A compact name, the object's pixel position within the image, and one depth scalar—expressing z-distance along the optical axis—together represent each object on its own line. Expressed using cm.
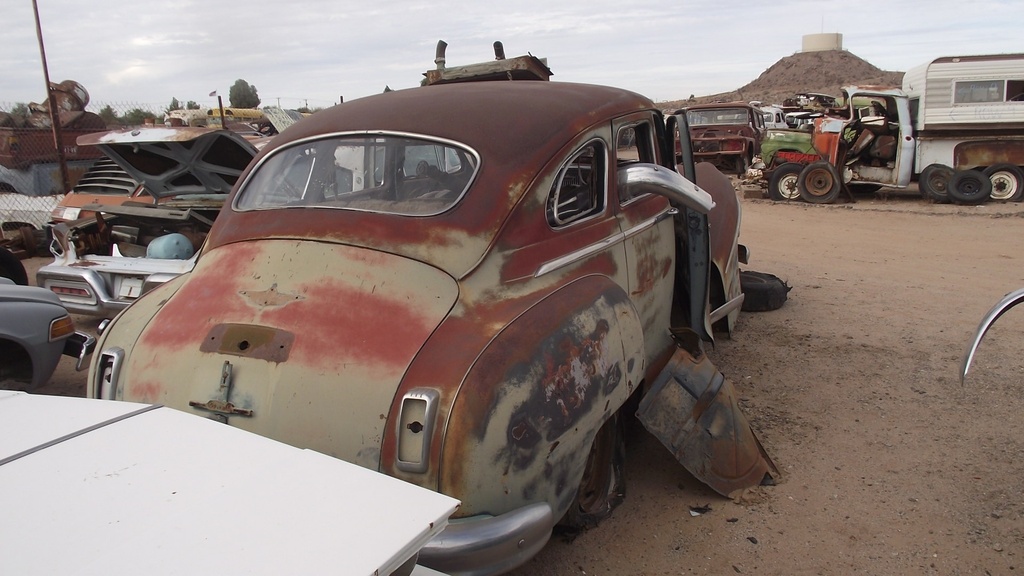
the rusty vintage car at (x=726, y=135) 1764
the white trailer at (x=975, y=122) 1216
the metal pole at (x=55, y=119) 1011
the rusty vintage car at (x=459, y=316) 249
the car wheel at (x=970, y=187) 1235
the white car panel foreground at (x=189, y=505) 141
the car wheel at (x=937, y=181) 1267
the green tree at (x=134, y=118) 2601
